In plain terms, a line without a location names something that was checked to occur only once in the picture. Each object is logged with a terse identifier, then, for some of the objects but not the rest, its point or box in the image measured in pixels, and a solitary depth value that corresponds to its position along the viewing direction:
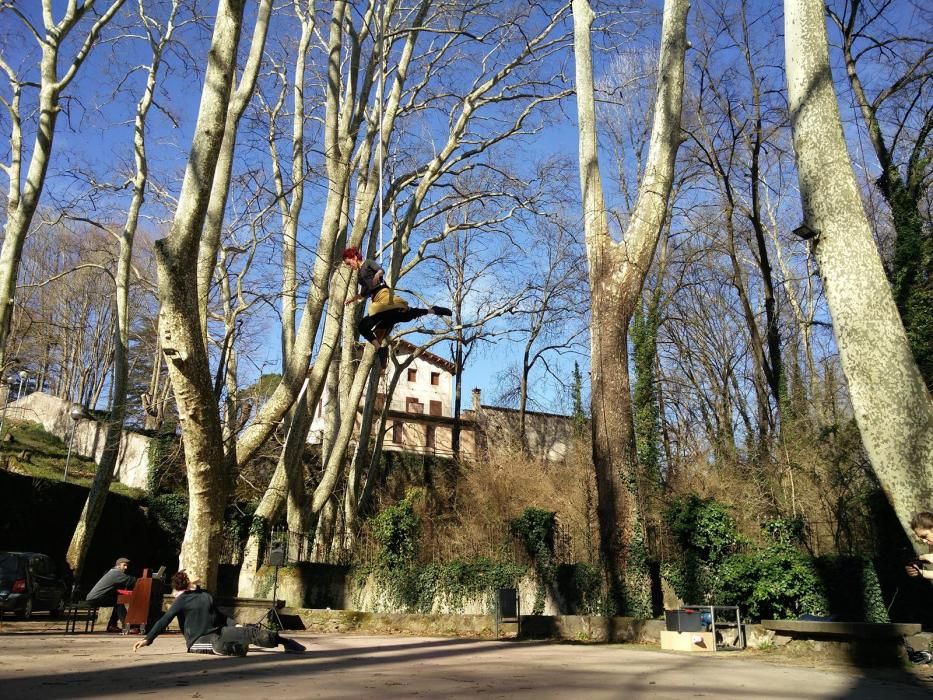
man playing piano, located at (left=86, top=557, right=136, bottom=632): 11.52
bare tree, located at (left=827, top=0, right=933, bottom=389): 14.69
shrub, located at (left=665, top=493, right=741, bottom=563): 12.57
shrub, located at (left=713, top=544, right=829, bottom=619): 10.93
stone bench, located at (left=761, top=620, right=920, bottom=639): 7.80
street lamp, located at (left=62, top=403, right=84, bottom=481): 21.36
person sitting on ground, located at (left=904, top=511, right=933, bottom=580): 4.90
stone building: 34.78
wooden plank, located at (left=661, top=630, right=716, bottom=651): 9.41
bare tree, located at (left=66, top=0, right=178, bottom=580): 15.66
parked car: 13.10
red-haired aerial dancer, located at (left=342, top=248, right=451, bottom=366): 8.51
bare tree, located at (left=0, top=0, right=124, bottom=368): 12.33
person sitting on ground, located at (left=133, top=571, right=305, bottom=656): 7.27
